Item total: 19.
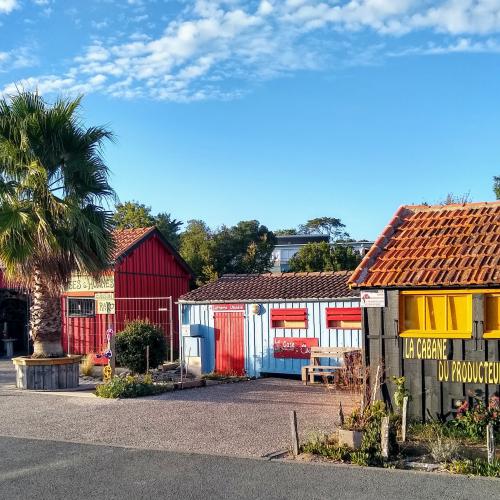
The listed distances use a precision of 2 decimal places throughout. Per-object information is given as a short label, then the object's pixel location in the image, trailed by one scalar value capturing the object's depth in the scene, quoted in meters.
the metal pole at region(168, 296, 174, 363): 19.85
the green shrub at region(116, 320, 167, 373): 19.78
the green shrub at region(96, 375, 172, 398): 15.73
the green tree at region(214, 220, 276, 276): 35.72
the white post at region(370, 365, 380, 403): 11.34
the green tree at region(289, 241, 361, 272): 34.84
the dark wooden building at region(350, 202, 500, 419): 10.92
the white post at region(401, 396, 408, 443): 10.12
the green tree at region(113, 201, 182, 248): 43.47
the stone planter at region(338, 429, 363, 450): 9.47
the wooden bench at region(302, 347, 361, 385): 17.78
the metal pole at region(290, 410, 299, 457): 9.59
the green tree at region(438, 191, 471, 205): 32.92
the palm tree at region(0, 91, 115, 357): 16.25
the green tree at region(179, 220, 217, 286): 34.03
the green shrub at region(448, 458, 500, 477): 8.31
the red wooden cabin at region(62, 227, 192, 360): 24.61
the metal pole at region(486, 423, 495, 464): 8.58
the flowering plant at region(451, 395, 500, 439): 10.34
